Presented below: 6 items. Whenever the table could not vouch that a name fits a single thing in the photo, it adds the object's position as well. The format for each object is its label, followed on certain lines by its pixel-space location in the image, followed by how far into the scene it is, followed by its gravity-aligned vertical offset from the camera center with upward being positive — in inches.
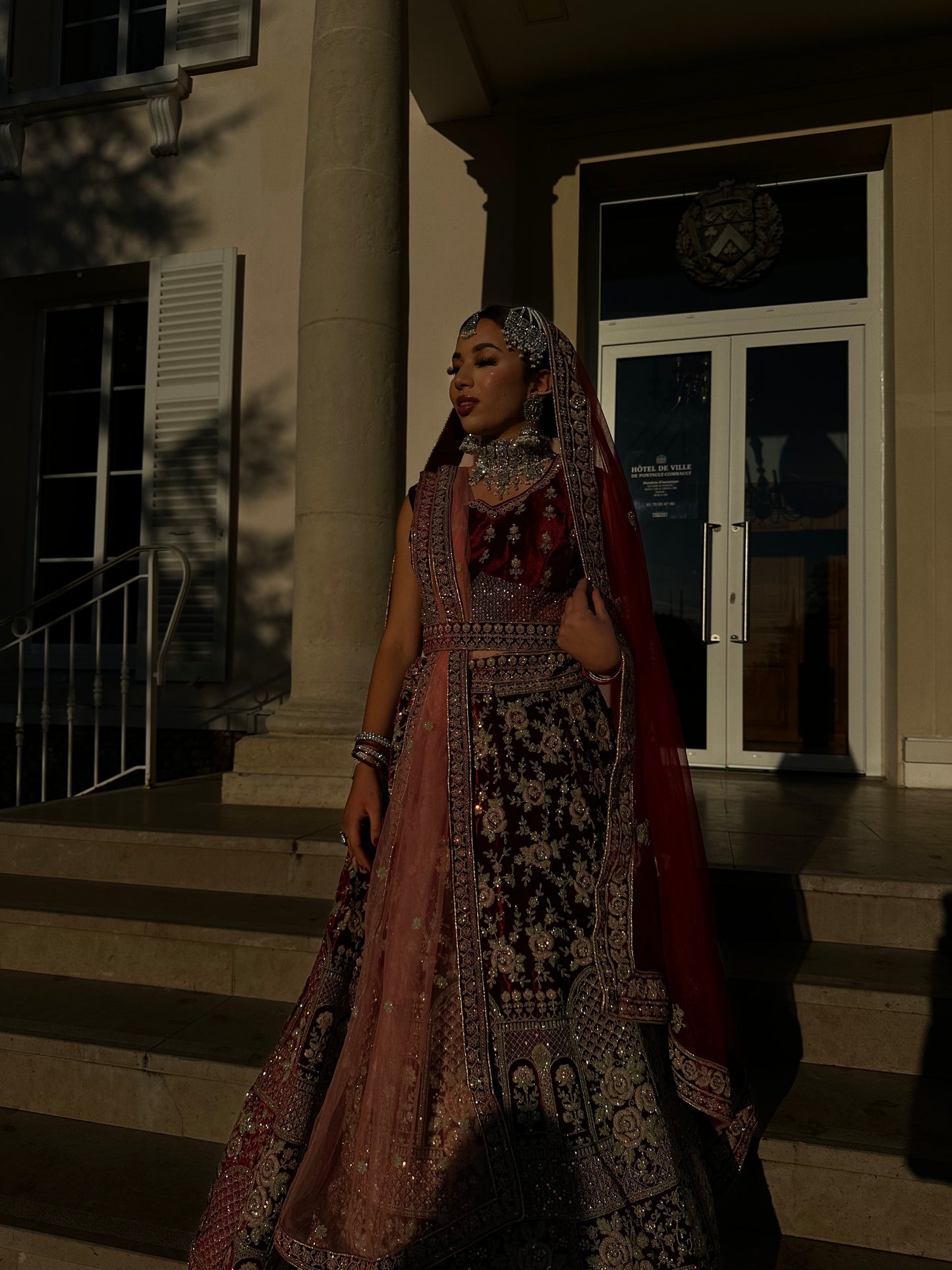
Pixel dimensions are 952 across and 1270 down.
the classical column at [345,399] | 166.1 +47.9
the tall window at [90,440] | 268.8 +64.7
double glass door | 218.2 +30.9
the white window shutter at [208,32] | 248.8 +167.7
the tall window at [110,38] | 266.4 +177.7
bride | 63.4 -18.4
